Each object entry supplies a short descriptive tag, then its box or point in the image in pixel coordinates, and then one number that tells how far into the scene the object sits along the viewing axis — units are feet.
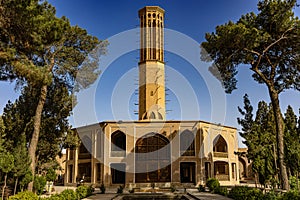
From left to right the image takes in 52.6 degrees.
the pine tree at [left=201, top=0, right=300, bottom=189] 50.57
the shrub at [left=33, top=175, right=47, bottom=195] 57.57
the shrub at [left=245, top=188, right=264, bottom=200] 43.19
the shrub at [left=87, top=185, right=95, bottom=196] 64.17
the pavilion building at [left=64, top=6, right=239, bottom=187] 94.94
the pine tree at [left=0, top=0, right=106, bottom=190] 36.58
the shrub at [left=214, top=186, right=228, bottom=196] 62.19
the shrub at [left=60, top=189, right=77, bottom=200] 47.24
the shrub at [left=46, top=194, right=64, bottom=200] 42.69
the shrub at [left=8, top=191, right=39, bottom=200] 36.65
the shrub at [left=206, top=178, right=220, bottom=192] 72.50
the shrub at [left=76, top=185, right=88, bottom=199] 56.98
